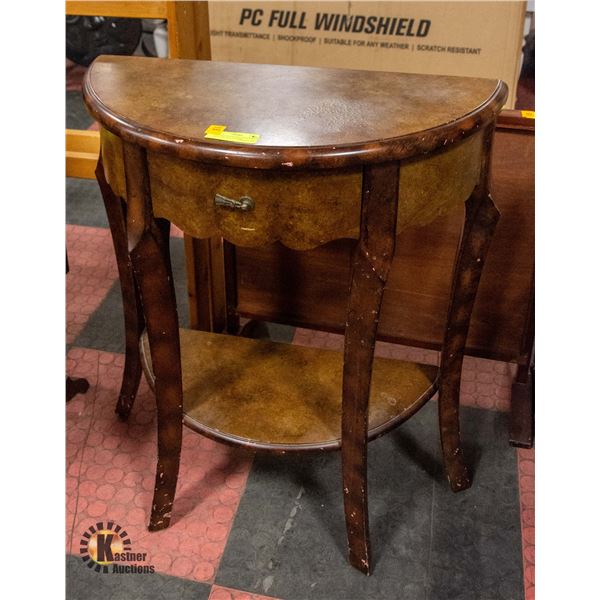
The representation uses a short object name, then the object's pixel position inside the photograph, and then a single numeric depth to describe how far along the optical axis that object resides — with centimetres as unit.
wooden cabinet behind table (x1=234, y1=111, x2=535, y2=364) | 170
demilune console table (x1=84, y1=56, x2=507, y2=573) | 110
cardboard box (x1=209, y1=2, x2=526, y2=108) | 209
